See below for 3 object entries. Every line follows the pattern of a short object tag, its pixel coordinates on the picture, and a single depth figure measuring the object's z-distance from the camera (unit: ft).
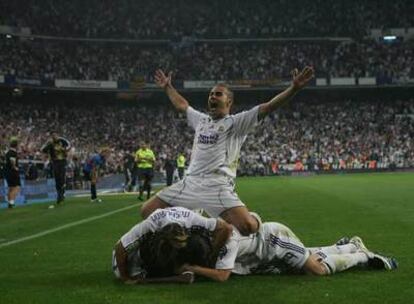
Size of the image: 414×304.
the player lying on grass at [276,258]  20.79
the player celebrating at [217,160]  23.39
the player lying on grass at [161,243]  19.80
